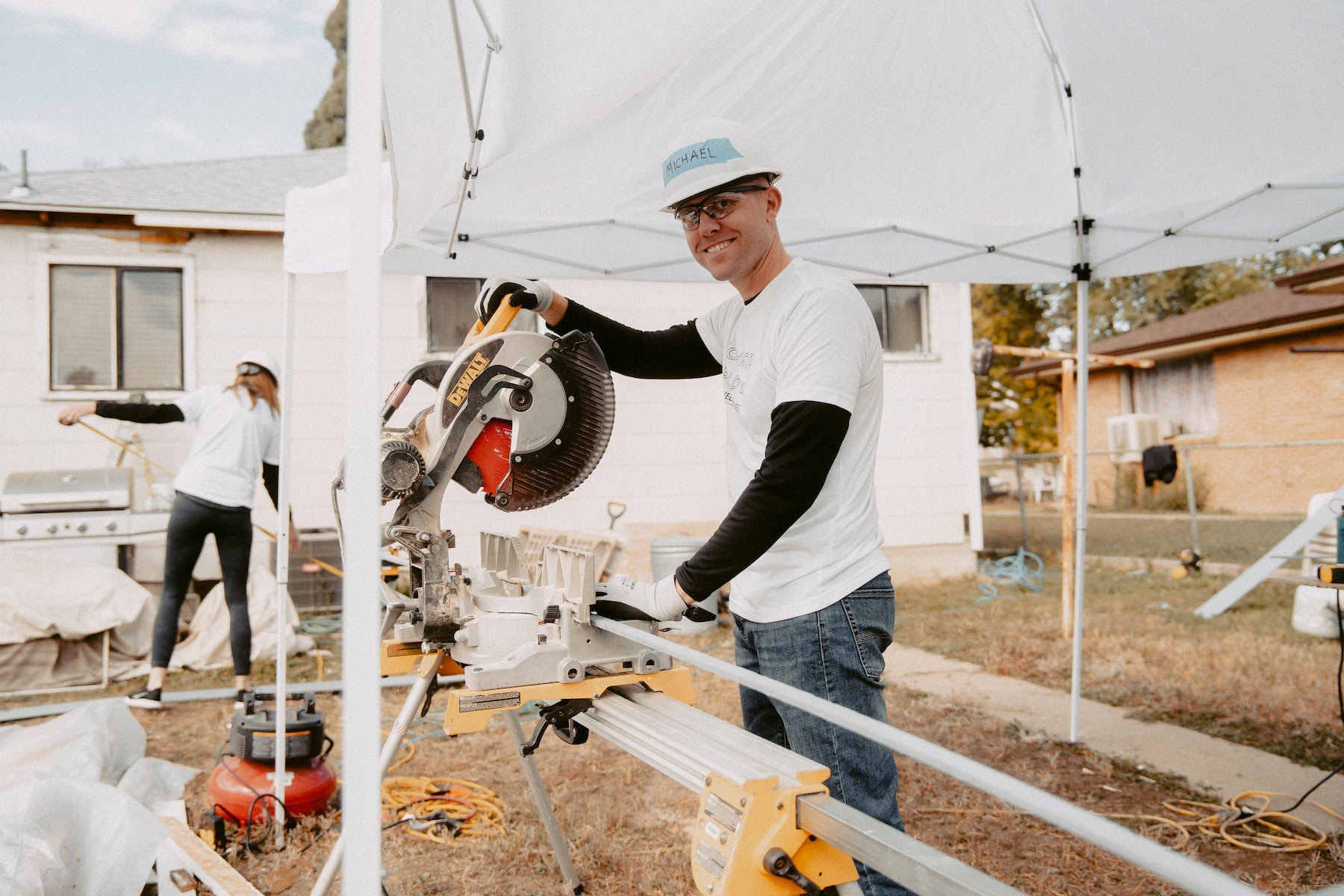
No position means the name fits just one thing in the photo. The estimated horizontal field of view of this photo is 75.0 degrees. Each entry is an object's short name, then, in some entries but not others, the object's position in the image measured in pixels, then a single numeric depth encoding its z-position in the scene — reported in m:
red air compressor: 3.13
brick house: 13.70
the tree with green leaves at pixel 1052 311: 20.75
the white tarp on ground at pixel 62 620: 4.96
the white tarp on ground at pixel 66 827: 2.20
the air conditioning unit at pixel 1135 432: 16.89
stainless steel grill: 5.82
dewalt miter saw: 1.62
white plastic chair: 22.52
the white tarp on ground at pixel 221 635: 5.64
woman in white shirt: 4.35
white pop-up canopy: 2.20
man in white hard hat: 1.59
